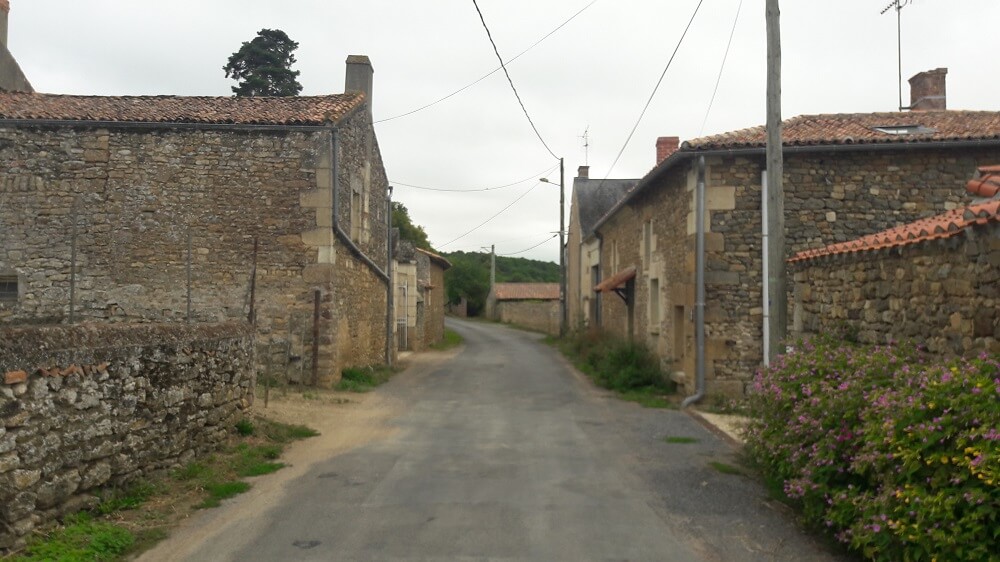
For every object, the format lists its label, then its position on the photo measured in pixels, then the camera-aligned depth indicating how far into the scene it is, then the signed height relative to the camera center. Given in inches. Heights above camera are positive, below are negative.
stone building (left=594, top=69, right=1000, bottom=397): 468.1 +75.5
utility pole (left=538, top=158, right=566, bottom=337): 1188.5 +106.8
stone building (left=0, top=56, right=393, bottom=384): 530.6 +64.8
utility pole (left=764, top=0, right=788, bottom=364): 328.2 +52.2
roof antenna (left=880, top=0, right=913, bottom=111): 511.8 +213.5
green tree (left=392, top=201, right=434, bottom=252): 2014.0 +228.7
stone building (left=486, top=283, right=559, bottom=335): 1560.7 +11.3
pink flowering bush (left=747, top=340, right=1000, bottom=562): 144.5 -31.8
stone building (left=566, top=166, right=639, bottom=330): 1077.8 +107.5
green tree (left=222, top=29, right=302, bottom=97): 1298.0 +423.2
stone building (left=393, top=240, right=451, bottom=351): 1019.9 +16.6
